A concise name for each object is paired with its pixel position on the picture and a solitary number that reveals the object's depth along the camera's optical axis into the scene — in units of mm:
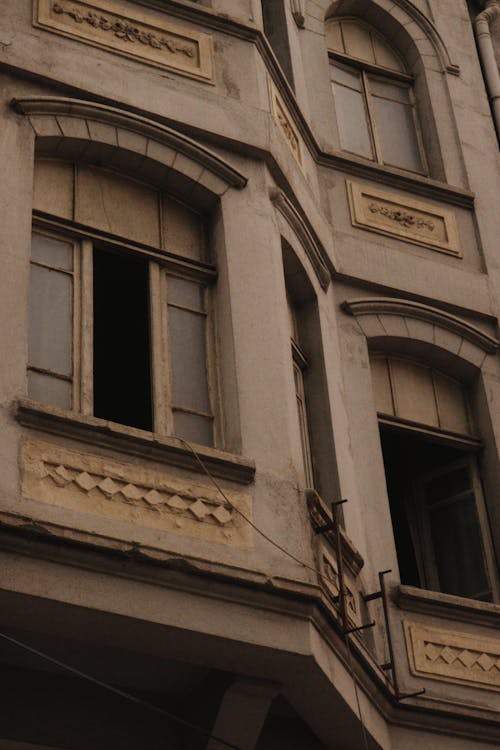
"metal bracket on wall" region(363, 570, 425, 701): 18682
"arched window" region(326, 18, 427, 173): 25457
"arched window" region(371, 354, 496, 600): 21756
